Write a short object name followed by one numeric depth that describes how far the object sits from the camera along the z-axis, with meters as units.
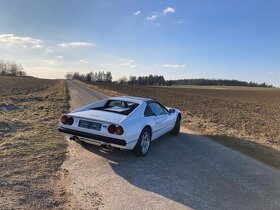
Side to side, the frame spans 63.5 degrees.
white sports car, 4.63
